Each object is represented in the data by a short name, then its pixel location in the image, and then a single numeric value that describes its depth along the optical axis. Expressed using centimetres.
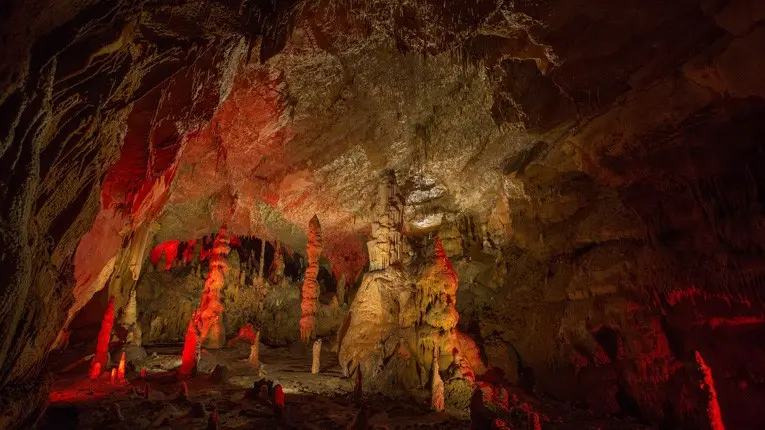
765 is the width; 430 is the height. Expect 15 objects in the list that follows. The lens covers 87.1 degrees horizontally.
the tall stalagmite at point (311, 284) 1459
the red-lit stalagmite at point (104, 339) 1059
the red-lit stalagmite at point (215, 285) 1388
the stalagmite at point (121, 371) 989
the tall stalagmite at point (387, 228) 1338
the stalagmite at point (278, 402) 755
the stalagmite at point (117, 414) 634
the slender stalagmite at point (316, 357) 1222
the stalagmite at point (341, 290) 1948
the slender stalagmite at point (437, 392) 941
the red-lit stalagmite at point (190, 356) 1031
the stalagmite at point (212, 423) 578
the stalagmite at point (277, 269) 2047
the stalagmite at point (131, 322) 1319
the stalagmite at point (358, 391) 968
